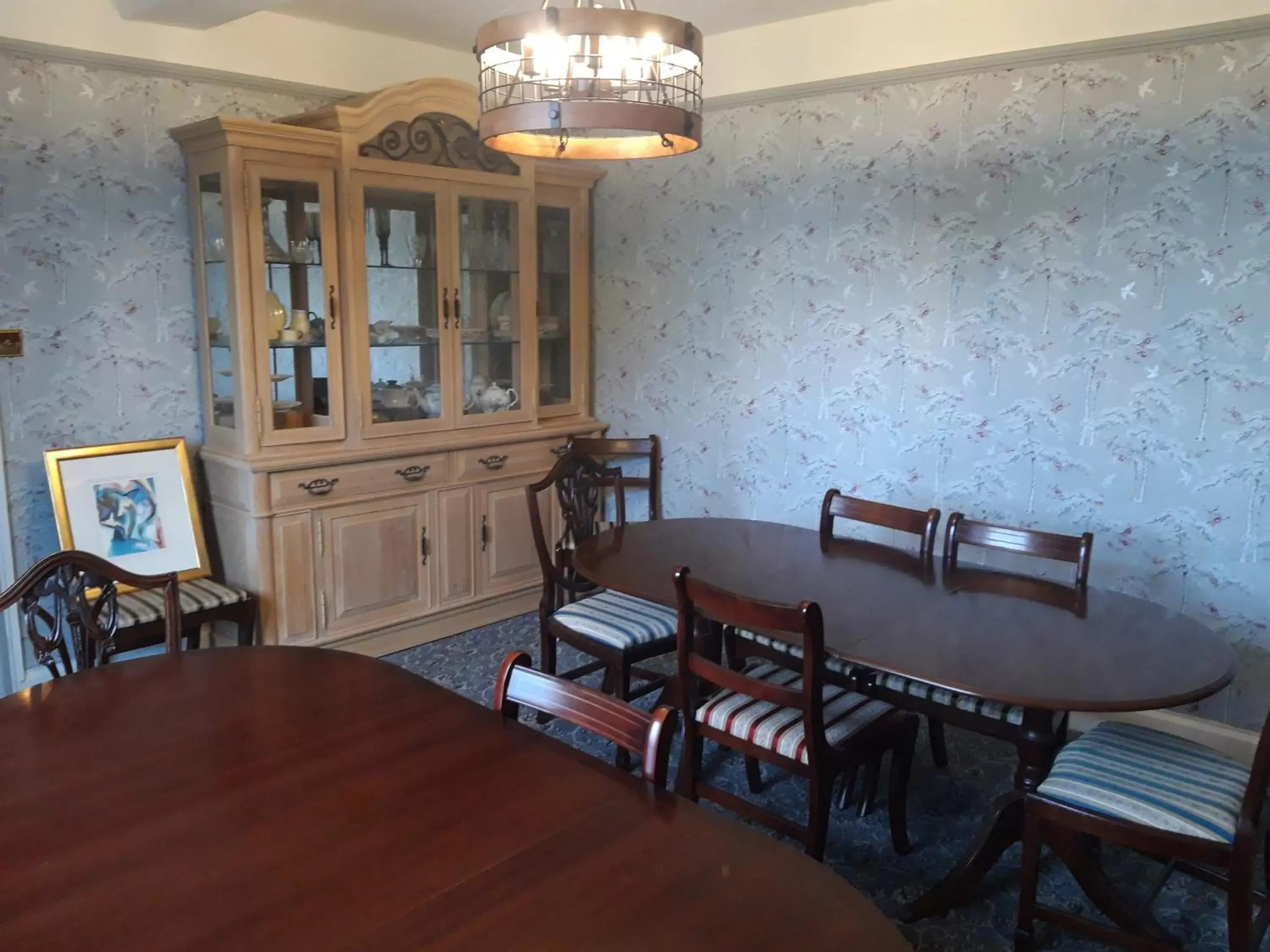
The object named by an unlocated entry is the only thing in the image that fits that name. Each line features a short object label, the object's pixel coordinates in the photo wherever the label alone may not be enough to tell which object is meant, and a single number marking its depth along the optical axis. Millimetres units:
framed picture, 3176
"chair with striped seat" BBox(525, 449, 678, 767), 2881
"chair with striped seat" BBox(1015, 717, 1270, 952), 1815
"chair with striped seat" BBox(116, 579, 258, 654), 3035
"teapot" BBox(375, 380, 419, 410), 3725
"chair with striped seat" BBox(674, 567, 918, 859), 2059
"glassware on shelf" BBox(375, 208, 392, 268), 3637
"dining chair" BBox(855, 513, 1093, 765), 2229
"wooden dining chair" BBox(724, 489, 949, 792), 2660
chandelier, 1624
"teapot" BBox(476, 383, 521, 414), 4059
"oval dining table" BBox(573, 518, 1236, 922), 1943
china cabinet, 3338
